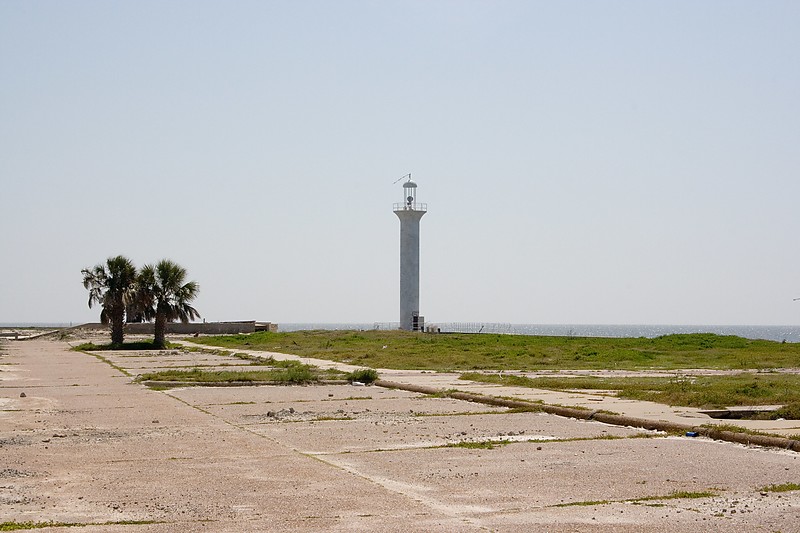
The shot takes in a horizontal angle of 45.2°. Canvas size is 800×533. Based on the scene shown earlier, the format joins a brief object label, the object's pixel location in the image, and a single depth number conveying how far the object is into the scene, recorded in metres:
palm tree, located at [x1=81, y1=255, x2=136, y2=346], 57.09
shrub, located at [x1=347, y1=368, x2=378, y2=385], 25.92
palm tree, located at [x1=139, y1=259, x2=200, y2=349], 56.03
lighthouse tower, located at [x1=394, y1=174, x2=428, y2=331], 75.81
